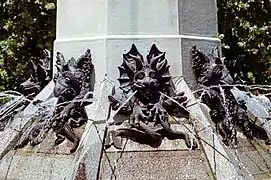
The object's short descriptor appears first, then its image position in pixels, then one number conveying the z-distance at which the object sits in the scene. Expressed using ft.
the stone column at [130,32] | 16.76
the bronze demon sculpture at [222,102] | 15.72
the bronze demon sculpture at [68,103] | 14.97
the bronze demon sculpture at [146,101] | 14.32
